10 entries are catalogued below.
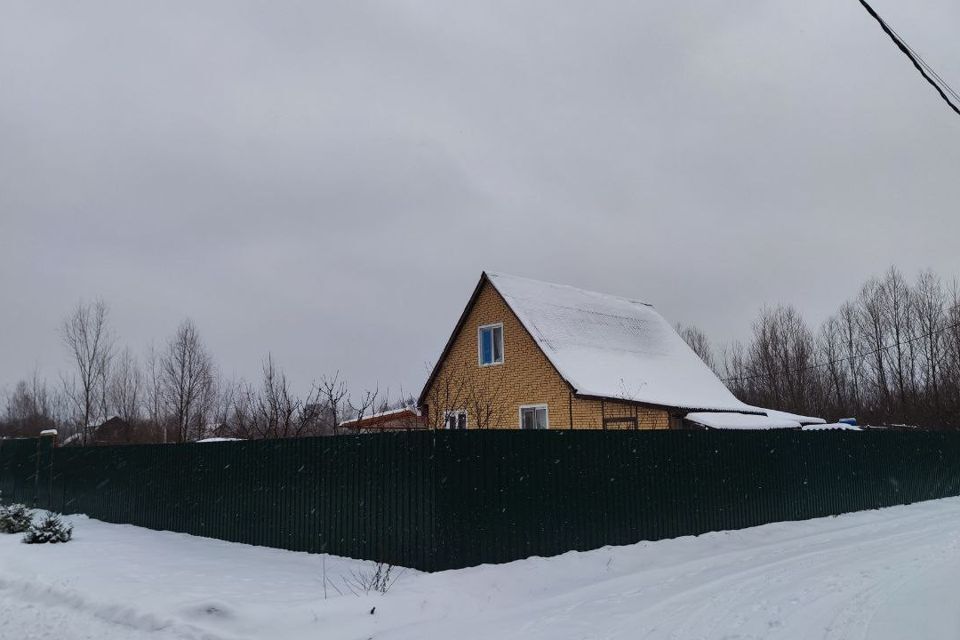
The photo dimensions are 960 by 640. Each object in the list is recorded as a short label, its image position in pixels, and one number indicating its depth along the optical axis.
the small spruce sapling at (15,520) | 13.47
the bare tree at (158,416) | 39.50
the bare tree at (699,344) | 56.75
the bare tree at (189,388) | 36.00
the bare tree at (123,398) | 44.90
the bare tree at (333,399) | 14.59
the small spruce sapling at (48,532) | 11.95
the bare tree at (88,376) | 35.83
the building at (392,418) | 21.99
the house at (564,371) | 21.03
